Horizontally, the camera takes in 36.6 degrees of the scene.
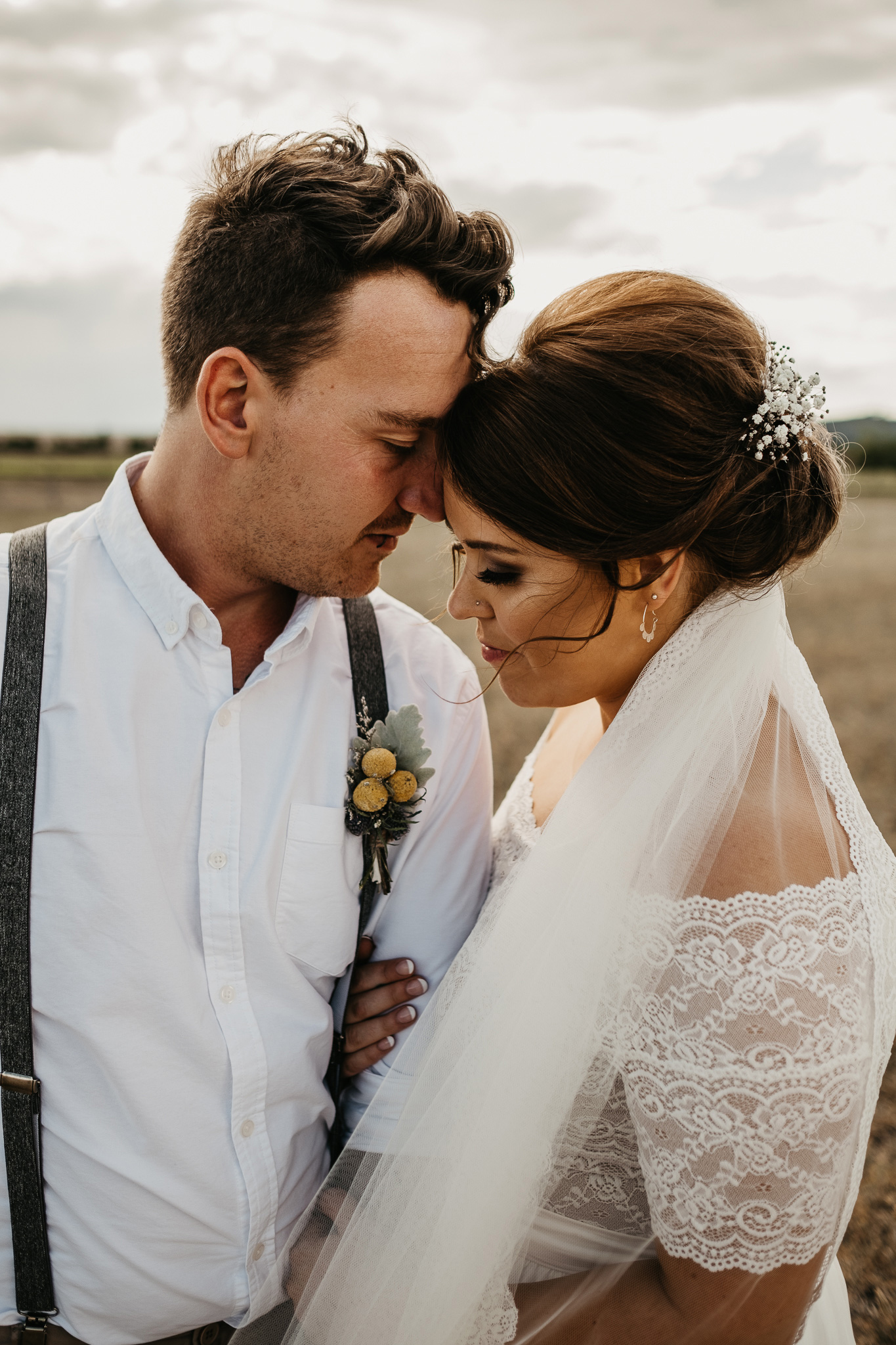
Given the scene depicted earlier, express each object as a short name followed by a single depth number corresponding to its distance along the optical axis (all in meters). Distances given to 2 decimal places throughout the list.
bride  0.77
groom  0.83
